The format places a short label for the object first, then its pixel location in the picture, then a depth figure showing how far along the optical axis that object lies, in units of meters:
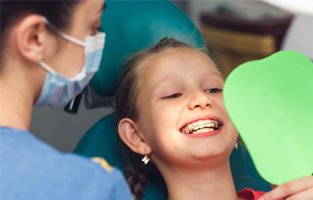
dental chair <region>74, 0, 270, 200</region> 1.12
